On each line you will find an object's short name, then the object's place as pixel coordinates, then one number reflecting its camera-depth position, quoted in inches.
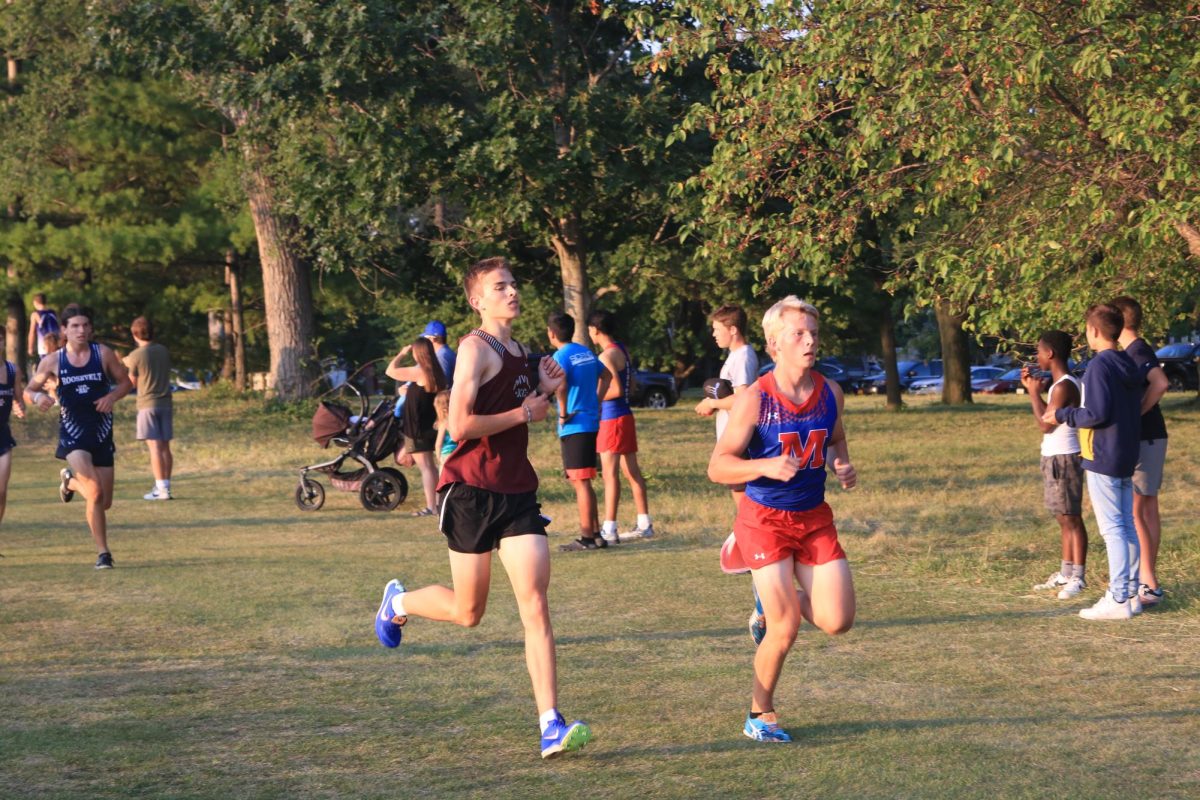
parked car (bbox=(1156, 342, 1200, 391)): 1958.7
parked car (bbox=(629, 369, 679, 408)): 1824.6
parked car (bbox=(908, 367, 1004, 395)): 2418.8
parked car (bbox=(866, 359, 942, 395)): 2554.1
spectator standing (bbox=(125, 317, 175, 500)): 679.7
